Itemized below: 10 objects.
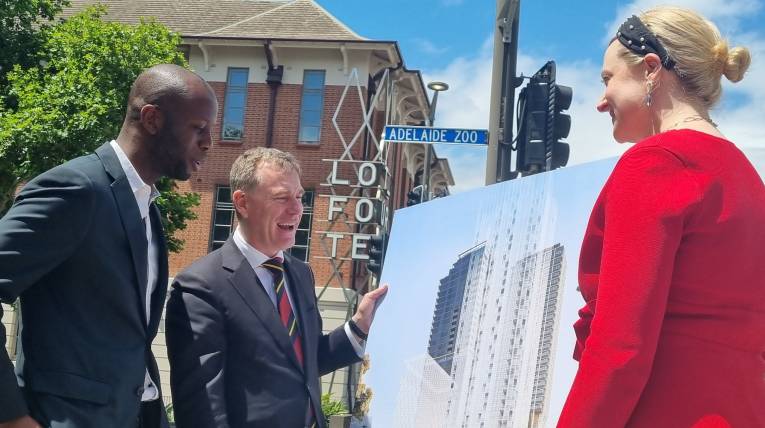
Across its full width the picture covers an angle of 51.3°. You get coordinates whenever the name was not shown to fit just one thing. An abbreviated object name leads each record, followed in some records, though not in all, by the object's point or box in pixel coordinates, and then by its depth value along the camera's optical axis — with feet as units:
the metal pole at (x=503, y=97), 26.27
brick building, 77.46
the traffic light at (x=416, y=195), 31.70
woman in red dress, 5.13
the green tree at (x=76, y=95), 53.36
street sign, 26.63
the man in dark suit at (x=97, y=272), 6.85
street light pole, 64.69
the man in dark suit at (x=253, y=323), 9.63
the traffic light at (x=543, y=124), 25.48
